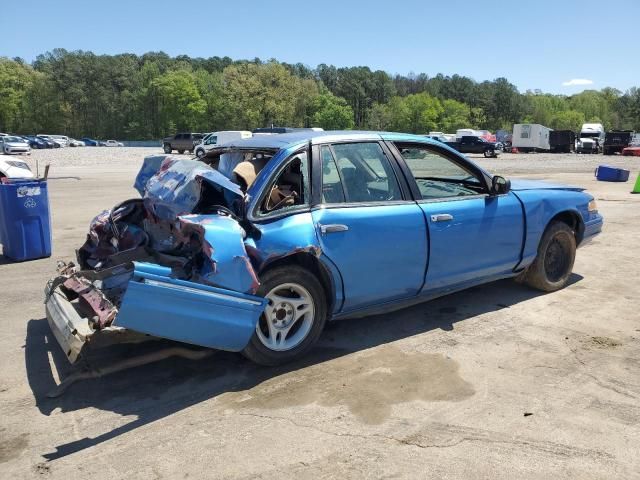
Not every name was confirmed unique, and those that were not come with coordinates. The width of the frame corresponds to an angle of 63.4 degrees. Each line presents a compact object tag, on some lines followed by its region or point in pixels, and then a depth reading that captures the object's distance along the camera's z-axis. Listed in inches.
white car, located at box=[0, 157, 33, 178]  315.0
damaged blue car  133.6
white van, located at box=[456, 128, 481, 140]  2078.0
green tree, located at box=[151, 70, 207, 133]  4065.0
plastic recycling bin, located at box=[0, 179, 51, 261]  271.4
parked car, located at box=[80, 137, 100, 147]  3388.3
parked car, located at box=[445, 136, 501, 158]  1670.8
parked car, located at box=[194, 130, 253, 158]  1391.5
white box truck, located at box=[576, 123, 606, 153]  2058.3
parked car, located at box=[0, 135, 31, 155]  1658.5
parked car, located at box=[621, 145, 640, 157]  1779.0
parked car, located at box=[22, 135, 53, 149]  2529.5
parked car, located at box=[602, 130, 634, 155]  1923.6
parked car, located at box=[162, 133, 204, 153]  1824.6
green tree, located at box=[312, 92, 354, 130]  4020.2
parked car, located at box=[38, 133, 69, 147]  2823.6
